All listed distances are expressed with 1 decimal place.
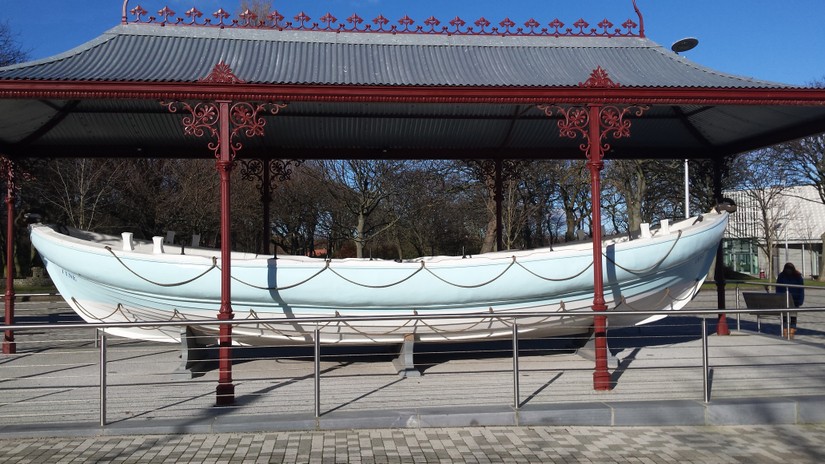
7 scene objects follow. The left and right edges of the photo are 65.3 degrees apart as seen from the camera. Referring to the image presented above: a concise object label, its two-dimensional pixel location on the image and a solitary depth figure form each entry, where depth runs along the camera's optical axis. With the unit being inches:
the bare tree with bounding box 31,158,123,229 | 832.9
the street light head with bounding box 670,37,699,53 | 650.2
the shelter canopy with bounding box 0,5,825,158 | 300.8
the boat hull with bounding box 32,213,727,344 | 354.0
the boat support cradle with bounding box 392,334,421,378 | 336.8
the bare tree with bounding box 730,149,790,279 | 1193.4
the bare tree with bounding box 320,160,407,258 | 935.0
